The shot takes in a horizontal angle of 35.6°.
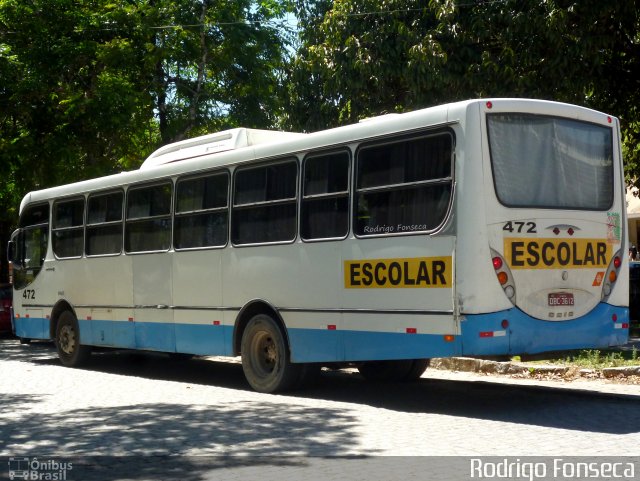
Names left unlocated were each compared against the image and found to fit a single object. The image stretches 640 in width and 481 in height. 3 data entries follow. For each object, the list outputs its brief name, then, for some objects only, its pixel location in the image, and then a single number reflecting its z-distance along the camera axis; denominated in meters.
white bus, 9.89
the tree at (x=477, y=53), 18.34
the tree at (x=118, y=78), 23.48
